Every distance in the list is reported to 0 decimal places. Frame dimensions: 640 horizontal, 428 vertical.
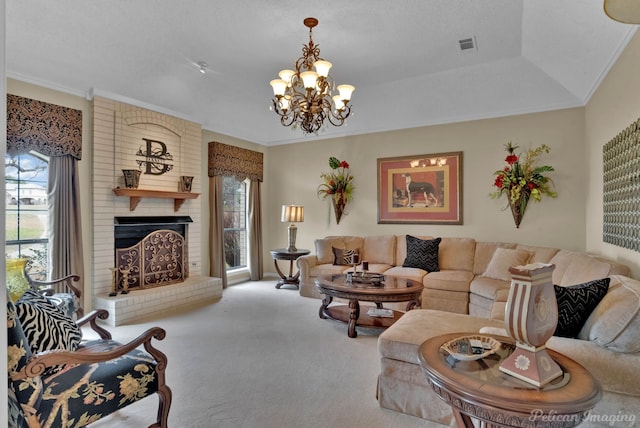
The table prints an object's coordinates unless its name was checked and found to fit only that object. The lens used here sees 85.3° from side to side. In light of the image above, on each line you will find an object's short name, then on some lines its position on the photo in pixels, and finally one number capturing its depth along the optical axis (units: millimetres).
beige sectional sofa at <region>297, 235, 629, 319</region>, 3221
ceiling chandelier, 3154
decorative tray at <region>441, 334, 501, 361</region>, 1565
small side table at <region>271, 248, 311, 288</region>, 5816
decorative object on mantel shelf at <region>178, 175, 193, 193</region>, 5117
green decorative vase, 2697
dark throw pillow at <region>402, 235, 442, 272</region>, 4914
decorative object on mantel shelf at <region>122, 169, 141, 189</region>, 4355
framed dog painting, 5305
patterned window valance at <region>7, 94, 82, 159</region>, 3529
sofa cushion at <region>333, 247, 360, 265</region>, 5344
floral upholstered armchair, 1463
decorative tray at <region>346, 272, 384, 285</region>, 3890
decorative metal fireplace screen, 4523
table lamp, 6016
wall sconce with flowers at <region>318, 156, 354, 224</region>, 6098
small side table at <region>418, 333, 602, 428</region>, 1207
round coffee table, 3555
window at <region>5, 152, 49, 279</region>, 3703
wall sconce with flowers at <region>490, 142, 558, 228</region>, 4617
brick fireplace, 4203
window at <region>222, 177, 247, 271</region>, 6305
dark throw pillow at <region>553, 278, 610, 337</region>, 1993
